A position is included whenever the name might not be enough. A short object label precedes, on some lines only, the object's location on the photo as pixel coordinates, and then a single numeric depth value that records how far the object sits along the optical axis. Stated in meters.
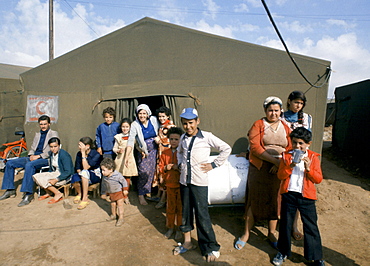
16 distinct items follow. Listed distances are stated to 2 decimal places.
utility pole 8.97
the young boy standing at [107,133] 4.30
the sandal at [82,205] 3.91
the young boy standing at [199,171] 2.51
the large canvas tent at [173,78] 3.95
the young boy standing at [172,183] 2.93
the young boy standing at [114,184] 3.33
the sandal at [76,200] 4.13
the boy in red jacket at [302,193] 2.26
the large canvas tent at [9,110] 7.10
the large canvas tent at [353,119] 6.47
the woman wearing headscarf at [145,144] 3.84
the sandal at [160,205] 3.90
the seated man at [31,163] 4.18
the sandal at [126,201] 4.10
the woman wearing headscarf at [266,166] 2.67
